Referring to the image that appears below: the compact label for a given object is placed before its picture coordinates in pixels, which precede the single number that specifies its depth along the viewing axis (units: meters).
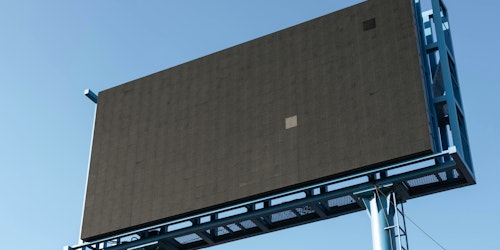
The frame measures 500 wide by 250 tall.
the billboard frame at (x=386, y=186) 21.19
